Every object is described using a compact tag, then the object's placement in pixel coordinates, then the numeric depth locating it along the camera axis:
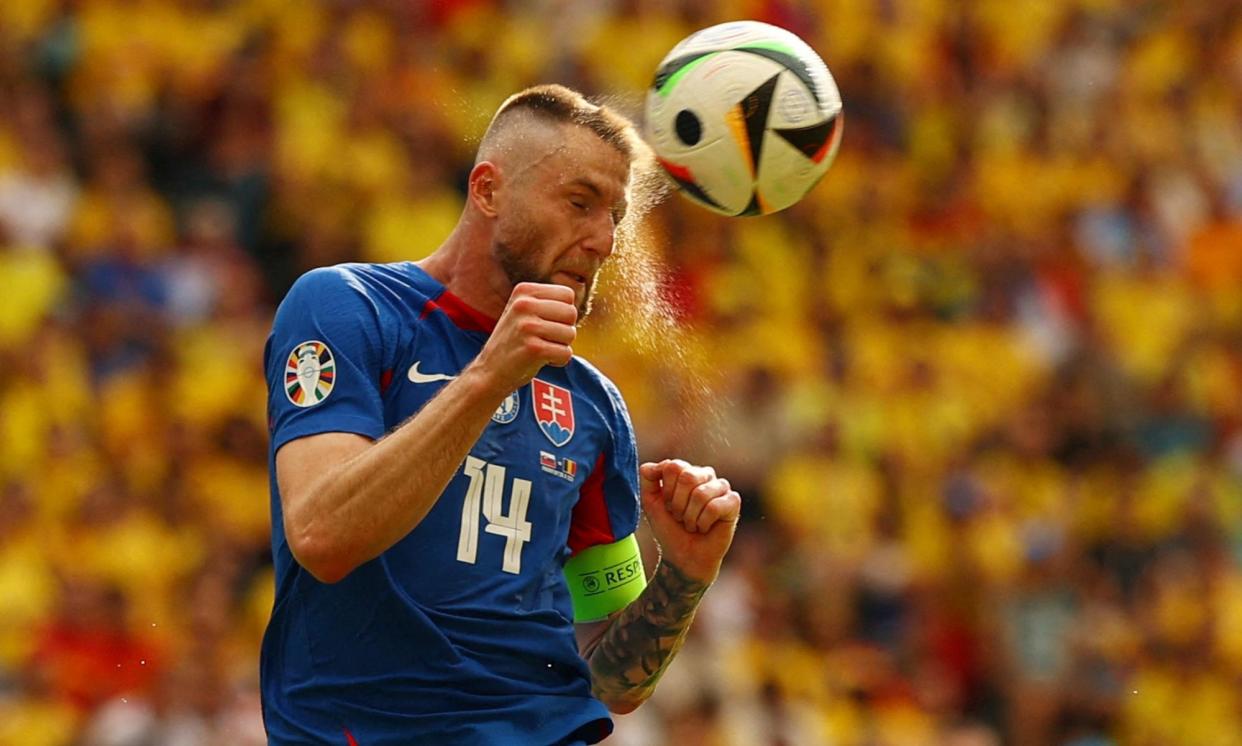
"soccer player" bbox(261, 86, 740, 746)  8.64
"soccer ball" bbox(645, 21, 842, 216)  10.91
